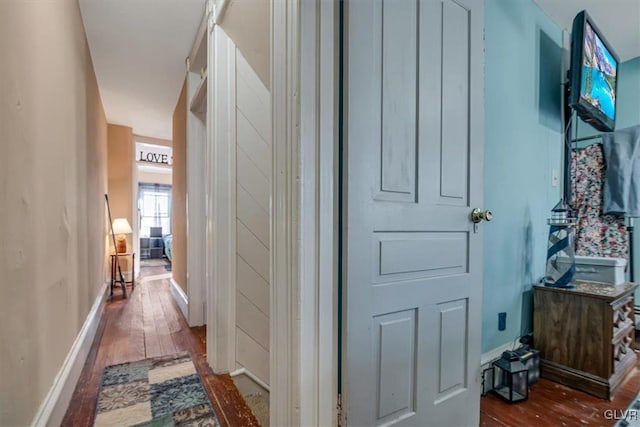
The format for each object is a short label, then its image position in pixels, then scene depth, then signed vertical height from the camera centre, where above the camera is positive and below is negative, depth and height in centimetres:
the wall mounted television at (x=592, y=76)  186 +90
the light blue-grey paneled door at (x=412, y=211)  93 -2
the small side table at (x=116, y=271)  386 -93
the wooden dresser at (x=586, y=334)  164 -77
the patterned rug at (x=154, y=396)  139 -103
